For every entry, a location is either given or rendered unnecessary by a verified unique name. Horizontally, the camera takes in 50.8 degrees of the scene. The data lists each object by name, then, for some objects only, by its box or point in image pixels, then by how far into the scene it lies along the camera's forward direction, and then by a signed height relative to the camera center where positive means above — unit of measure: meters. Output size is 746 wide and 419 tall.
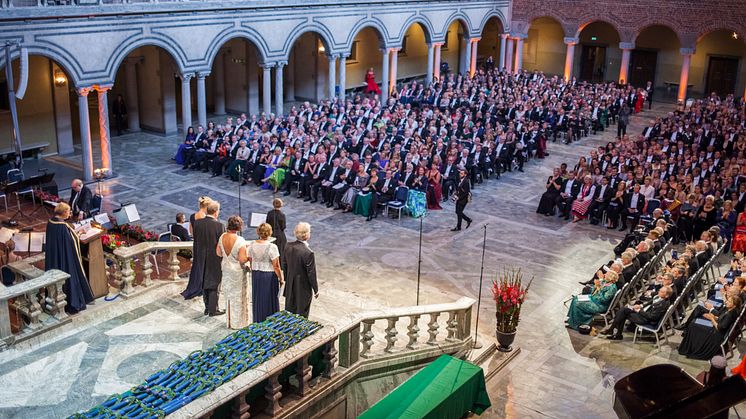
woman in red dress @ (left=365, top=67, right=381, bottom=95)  33.44 -1.65
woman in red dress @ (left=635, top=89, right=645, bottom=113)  32.25 -2.01
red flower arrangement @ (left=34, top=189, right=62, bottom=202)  17.47 -3.55
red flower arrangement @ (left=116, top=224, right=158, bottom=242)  14.79 -3.68
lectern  10.31 -2.93
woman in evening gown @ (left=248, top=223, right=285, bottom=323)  9.29 -2.77
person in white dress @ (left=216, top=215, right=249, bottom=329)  9.38 -2.80
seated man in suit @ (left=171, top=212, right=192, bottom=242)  13.74 -3.29
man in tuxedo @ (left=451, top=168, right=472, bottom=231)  17.28 -3.23
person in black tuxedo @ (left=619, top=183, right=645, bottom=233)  17.97 -3.49
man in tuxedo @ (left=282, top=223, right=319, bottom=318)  9.69 -2.83
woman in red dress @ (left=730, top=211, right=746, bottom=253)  16.22 -3.70
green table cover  8.74 -3.96
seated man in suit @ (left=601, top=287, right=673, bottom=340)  12.12 -4.01
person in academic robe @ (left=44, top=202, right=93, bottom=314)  9.82 -2.73
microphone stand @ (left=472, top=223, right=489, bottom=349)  11.30 -4.22
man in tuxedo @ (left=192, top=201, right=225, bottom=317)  9.99 -2.72
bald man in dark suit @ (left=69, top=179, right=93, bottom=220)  15.56 -3.23
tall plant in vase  11.10 -3.69
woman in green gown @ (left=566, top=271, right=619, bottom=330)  12.66 -4.02
